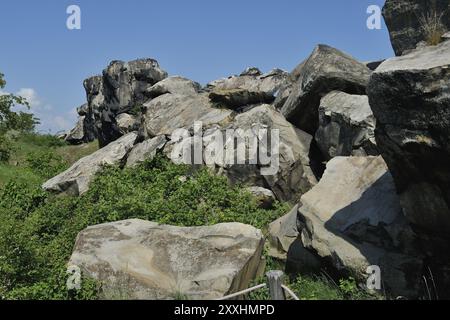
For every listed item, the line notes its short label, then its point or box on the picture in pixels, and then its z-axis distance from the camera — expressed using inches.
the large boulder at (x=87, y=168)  906.7
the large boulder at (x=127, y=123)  1365.3
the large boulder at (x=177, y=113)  955.3
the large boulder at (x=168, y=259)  370.3
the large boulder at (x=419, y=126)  313.9
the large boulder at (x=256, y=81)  1054.7
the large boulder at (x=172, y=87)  1170.0
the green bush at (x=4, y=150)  1135.0
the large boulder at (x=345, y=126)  665.6
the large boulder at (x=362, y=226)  400.2
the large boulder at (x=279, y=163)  746.2
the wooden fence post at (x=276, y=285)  310.1
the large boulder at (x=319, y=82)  781.3
